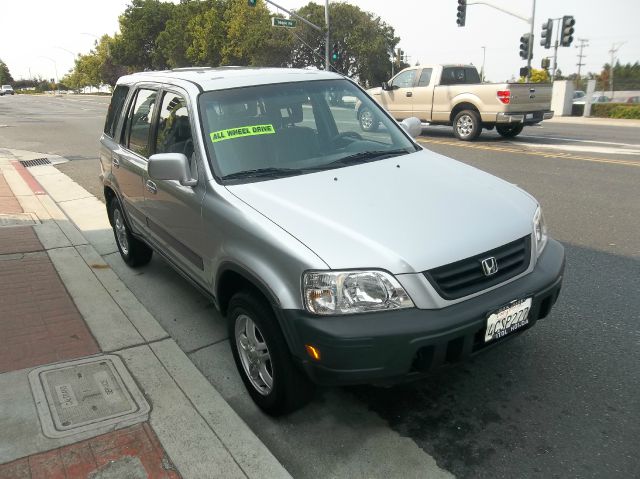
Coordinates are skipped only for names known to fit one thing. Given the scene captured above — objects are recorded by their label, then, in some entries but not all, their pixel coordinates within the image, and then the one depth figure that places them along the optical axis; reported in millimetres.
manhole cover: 2869
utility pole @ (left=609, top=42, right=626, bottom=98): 54475
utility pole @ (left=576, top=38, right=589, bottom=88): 85812
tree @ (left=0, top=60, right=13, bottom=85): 142500
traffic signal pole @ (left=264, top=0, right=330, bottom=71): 25344
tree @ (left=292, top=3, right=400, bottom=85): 59656
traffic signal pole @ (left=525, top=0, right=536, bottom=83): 27125
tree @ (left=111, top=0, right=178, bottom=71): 76688
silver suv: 2396
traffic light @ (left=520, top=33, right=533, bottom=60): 27219
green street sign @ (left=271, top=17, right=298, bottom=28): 27031
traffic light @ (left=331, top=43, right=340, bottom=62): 31269
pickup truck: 13641
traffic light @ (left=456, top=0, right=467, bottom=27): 25906
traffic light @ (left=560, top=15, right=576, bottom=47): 23895
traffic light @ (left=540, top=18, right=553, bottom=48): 24922
